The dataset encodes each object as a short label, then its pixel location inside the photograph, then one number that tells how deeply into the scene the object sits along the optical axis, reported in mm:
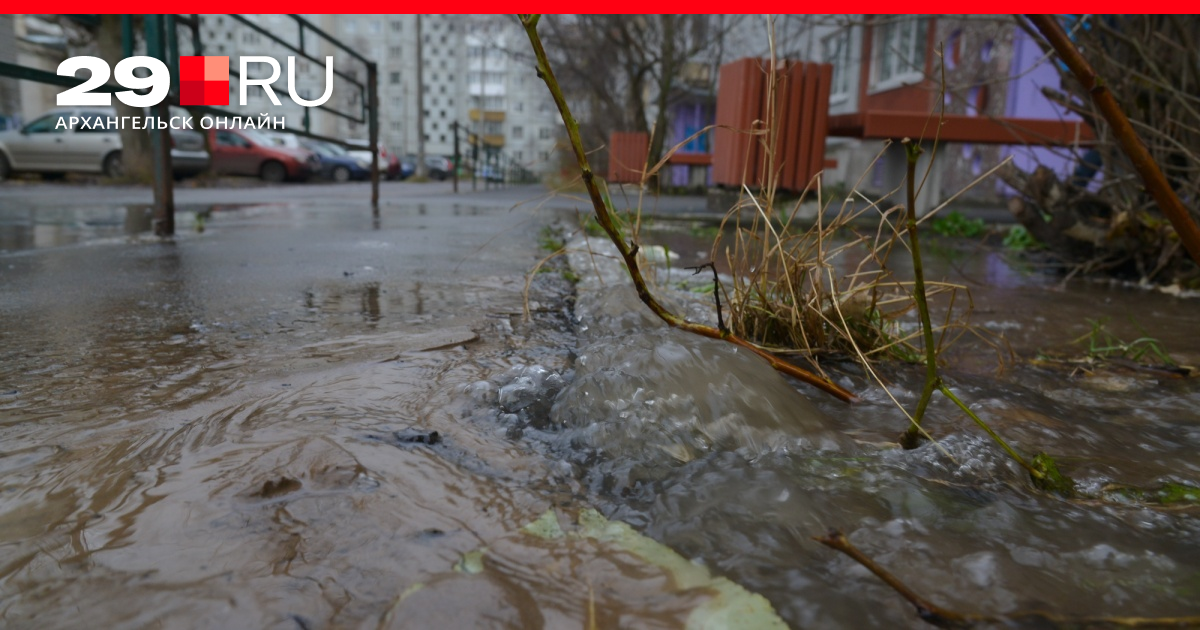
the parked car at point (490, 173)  19064
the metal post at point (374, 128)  7699
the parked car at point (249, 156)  19781
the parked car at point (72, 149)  15977
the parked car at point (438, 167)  35812
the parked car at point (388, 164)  27159
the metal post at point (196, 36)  4805
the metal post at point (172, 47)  4297
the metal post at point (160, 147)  4148
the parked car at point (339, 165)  23453
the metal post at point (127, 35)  4230
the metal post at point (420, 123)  27016
